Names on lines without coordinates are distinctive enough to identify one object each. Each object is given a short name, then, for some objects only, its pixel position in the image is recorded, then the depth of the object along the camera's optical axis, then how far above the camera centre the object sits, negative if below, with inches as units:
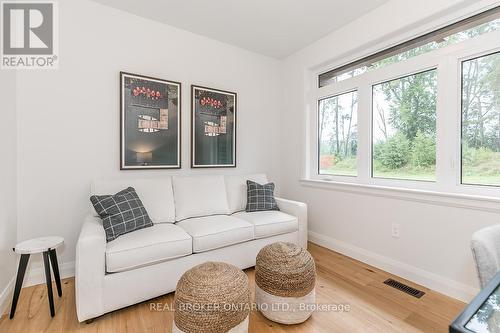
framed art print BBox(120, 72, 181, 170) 99.7 +17.9
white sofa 64.8 -24.0
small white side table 65.2 -25.1
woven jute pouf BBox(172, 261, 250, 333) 52.3 -30.6
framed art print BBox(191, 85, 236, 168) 117.1 +18.4
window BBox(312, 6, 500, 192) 75.0 +19.7
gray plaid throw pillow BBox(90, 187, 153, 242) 75.5 -15.9
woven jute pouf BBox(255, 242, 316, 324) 64.4 -32.7
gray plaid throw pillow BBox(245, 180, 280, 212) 111.8 -15.5
